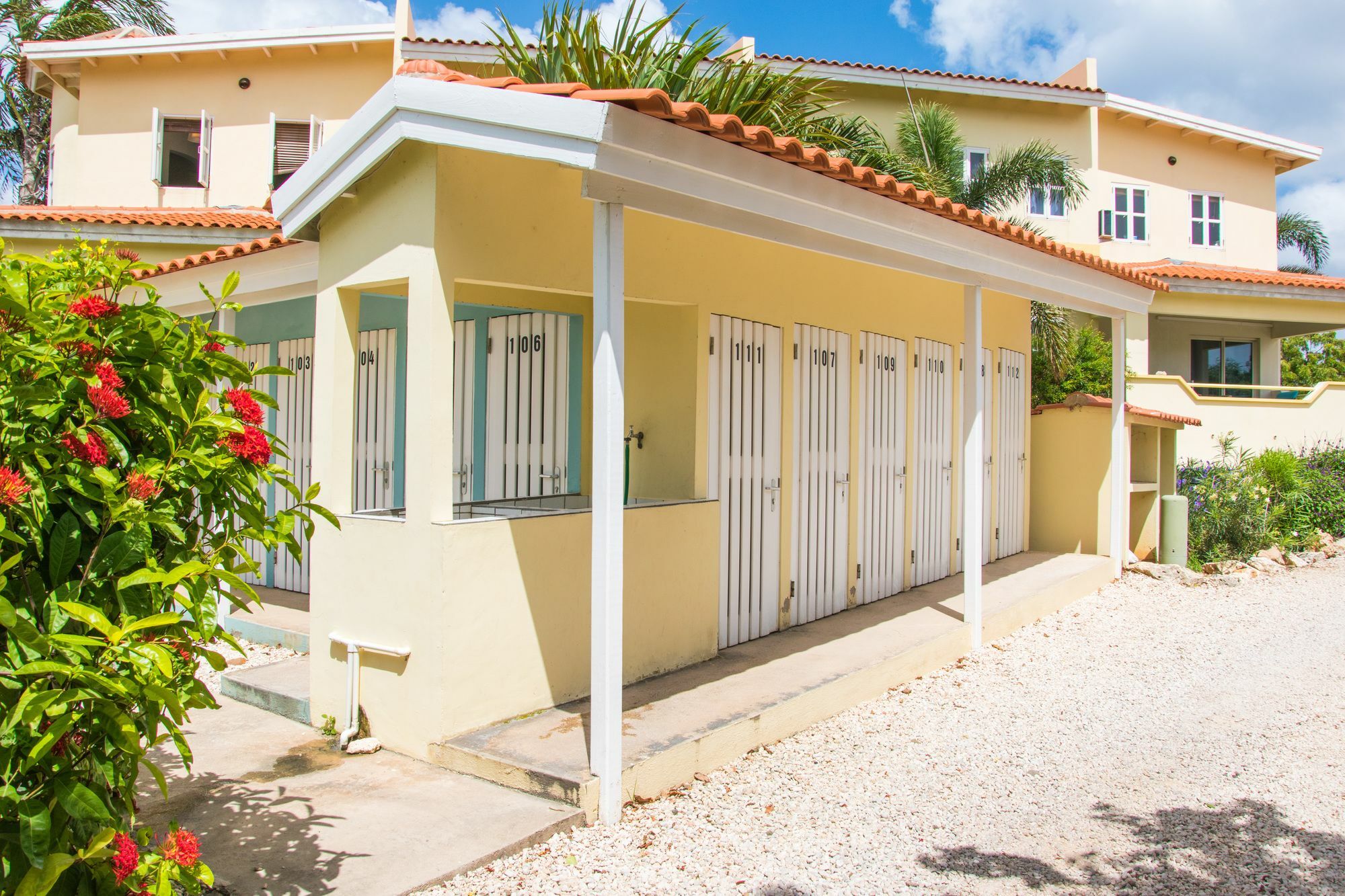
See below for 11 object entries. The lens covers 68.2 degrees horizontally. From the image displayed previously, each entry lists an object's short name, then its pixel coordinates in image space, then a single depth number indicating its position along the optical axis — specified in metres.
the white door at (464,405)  6.88
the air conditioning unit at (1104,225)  19.02
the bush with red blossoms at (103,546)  2.39
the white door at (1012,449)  10.80
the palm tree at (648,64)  7.30
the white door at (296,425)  8.61
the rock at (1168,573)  10.67
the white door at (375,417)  7.74
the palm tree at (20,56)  18.09
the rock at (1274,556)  11.90
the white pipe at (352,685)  5.26
